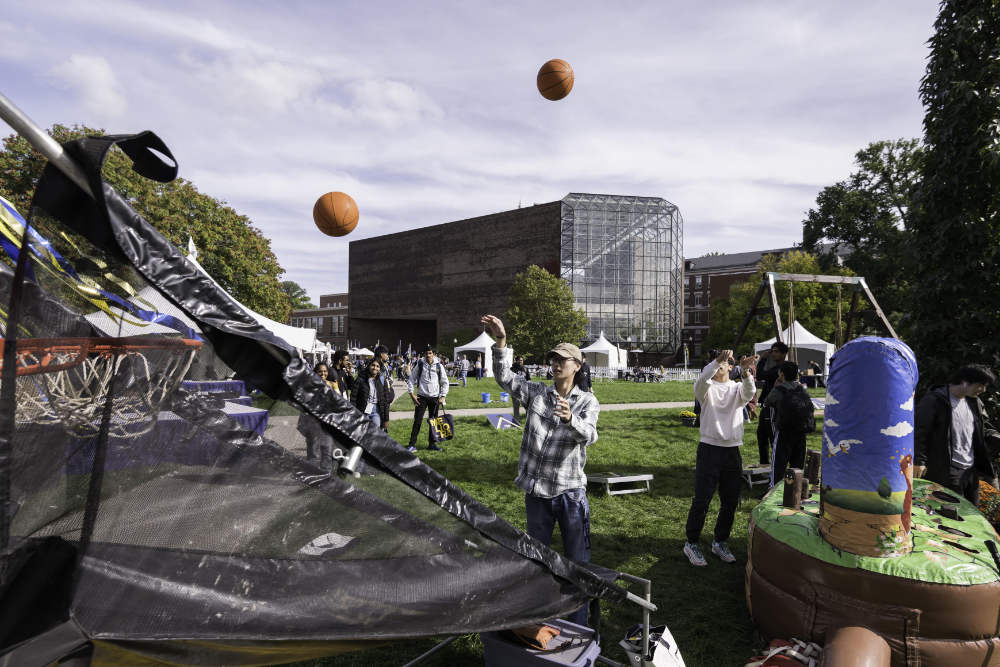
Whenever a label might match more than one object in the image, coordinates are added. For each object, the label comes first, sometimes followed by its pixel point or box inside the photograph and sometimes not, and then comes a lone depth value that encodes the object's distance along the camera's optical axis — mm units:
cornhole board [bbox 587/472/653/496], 8070
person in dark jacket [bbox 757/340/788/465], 9086
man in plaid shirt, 3871
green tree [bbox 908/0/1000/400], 7051
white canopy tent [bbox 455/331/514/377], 40453
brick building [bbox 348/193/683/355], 62938
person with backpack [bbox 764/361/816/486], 7066
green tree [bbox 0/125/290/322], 19625
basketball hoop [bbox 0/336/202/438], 1546
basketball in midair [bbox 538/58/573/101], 9047
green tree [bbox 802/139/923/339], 29609
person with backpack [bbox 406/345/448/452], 10898
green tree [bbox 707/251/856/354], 43312
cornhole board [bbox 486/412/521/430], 14148
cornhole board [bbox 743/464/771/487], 8514
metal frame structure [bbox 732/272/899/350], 9789
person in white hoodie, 5453
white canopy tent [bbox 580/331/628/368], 44000
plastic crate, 2709
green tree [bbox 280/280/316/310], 117900
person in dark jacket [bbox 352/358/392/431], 10000
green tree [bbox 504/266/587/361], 51688
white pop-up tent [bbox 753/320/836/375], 29422
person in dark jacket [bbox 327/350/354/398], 9948
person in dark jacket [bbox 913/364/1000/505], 5375
